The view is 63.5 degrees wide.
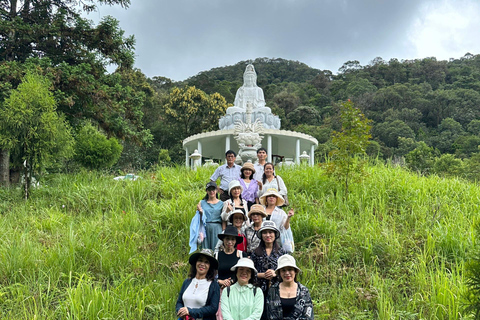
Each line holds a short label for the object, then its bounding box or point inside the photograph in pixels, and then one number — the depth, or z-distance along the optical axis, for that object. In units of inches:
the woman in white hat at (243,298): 150.5
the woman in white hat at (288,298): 147.8
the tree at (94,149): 720.3
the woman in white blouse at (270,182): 220.4
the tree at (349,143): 300.5
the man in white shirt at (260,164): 243.0
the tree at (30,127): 342.6
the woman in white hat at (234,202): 191.8
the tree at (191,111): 1158.3
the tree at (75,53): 451.3
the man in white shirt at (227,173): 232.2
